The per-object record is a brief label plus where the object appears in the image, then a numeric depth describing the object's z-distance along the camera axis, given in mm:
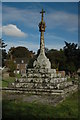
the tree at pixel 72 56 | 34821
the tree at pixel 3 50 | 31133
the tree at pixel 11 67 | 29236
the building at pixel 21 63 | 58488
